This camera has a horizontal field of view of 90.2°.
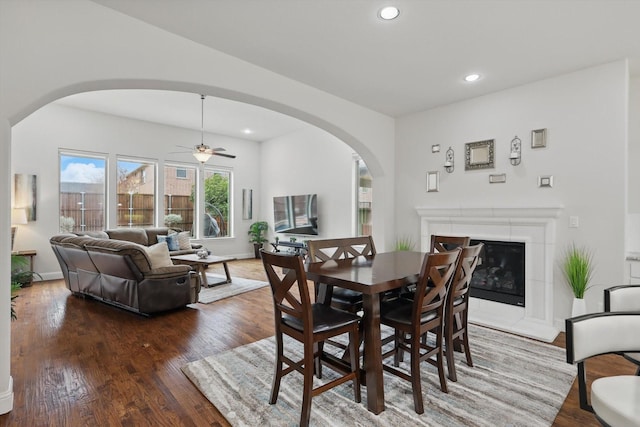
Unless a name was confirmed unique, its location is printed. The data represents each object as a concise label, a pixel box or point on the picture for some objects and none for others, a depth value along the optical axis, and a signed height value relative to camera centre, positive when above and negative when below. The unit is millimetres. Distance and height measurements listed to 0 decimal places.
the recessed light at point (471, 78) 3436 +1482
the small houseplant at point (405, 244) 4668 -472
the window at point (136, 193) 6820 +429
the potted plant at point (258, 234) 8508 -584
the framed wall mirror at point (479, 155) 3986 +737
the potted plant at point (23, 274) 5023 -1004
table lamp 5258 -67
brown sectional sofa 3684 -802
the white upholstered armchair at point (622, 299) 1868 -512
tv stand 7138 -785
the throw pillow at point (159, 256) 3816 -531
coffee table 5036 -798
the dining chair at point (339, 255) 2535 -419
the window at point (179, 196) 7430 +385
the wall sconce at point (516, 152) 3725 +710
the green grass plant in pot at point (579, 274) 3182 -624
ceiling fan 5590 +1061
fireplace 3486 -534
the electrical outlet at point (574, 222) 3348 -100
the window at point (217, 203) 8109 +239
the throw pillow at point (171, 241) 6578 -597
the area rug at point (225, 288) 4656 -1230
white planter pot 3203 -951
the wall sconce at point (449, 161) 4320 +699
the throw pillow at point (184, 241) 6798 -622
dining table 1921 -520
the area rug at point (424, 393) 1938 -1253
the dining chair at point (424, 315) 1970 -698
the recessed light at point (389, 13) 2290 +1467
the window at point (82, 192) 6160 +409
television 7109 -42
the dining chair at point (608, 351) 1275 -668
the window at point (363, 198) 6332 +285
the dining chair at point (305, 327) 1813 -702
